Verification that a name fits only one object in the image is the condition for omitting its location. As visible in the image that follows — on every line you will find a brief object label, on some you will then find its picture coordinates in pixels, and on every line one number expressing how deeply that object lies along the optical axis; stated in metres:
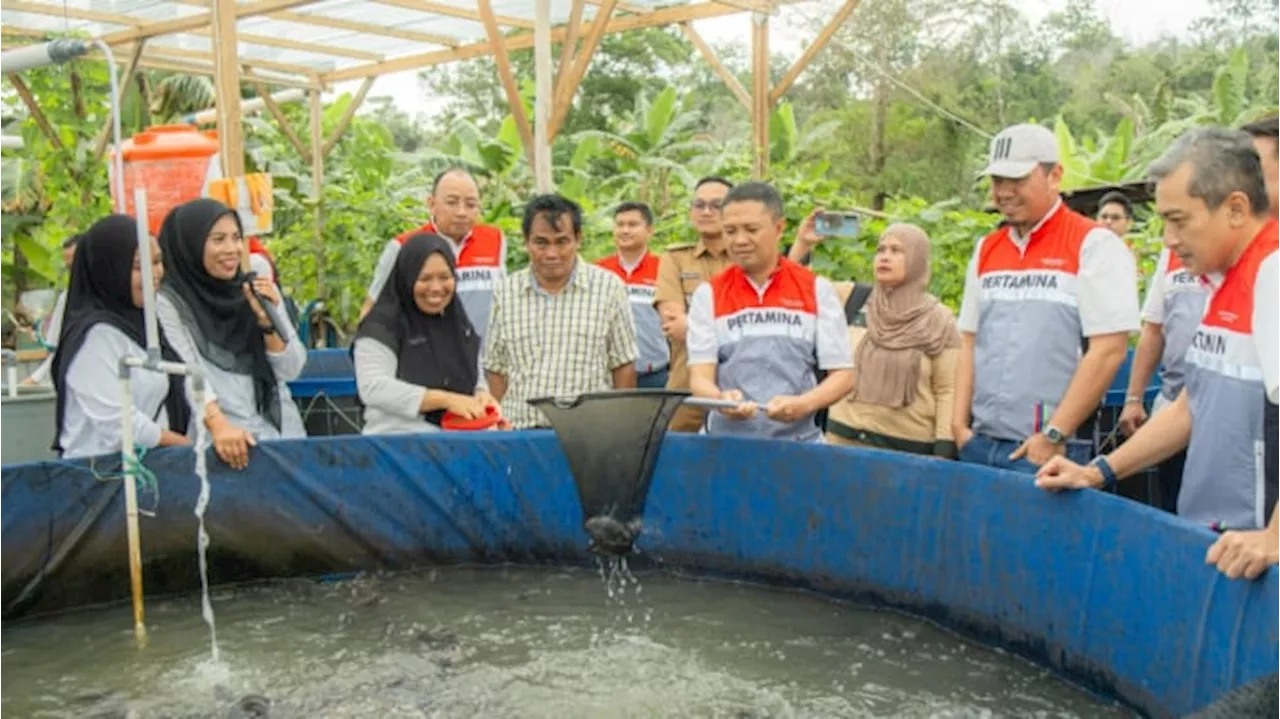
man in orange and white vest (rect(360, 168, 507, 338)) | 6.21
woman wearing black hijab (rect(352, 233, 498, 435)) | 5.07
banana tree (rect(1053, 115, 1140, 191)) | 12.87
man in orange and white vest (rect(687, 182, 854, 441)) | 4.64
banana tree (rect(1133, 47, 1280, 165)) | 14.16
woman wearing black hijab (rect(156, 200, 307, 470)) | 4.73
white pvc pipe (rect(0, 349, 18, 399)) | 6.54
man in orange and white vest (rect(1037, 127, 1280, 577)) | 2.90
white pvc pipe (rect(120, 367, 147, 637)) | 4.40
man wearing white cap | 4.00
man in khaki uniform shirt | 5.71
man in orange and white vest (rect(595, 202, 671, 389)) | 6.20
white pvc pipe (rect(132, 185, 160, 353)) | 4.05
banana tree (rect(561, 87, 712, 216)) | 13.17
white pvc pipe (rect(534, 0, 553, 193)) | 7.74
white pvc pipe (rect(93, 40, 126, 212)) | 4.05
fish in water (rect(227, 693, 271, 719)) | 3.85
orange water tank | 7.34
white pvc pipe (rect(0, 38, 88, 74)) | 3.88
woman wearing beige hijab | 4.96
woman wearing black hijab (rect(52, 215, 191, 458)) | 4.63
